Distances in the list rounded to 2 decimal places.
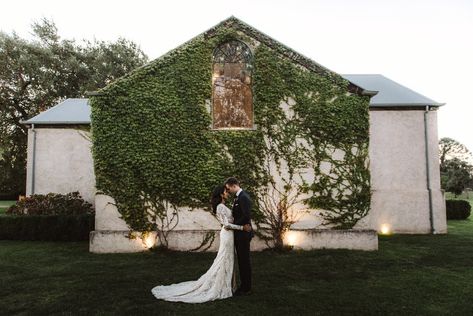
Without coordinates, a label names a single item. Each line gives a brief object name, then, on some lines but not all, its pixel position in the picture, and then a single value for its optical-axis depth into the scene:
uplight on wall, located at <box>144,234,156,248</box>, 9.87
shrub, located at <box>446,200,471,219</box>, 18.97
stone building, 9.97
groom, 6.02
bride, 5.80
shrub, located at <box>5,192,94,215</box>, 13.96
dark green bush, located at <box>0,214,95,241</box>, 12.30
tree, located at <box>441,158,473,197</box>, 33.97
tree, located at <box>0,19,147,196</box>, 29.04
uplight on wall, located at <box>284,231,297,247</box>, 9.98
